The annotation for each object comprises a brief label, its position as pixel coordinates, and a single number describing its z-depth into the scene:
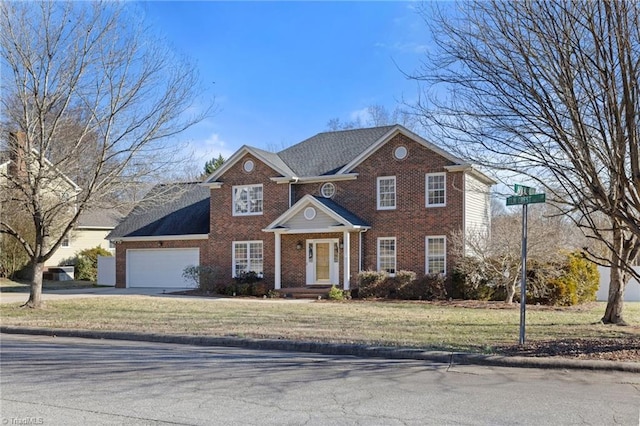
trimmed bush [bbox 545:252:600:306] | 21.20
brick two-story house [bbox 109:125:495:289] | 24.34
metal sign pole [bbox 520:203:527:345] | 9.93
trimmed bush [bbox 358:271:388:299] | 23.89
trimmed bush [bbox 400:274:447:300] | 22.84
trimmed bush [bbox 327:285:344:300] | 23.28
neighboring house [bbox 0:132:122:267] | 17.62
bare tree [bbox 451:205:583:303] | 20.59
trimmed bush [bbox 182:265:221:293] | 26.56
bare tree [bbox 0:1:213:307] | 17.34
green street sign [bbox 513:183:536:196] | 9.99
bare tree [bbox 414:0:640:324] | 8.85
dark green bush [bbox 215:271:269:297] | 25.54
